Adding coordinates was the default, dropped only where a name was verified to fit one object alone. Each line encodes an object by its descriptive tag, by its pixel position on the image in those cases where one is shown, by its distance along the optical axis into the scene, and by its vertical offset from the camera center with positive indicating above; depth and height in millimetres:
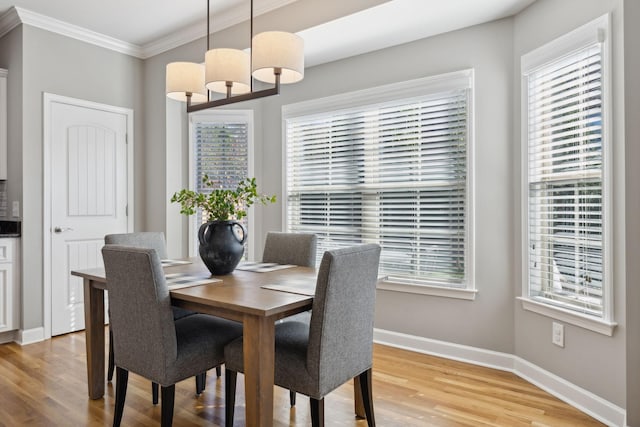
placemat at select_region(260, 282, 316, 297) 1960 -351
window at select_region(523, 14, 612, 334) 2383 +225
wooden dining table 1730 -387
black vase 2410 -185
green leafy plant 2413 +53
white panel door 3875 +163
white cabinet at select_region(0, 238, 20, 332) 3582 -592
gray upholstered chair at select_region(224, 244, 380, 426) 1792 -569
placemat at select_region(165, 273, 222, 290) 2109 -343
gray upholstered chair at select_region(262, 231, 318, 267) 2904 -246
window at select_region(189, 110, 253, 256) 4348 +630
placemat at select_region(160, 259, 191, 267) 2809 -327
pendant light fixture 2139 +724
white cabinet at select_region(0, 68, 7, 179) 3871 +776
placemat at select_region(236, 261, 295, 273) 2639 -336
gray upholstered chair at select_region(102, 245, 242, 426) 1897 -560
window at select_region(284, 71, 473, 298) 3281 +306
